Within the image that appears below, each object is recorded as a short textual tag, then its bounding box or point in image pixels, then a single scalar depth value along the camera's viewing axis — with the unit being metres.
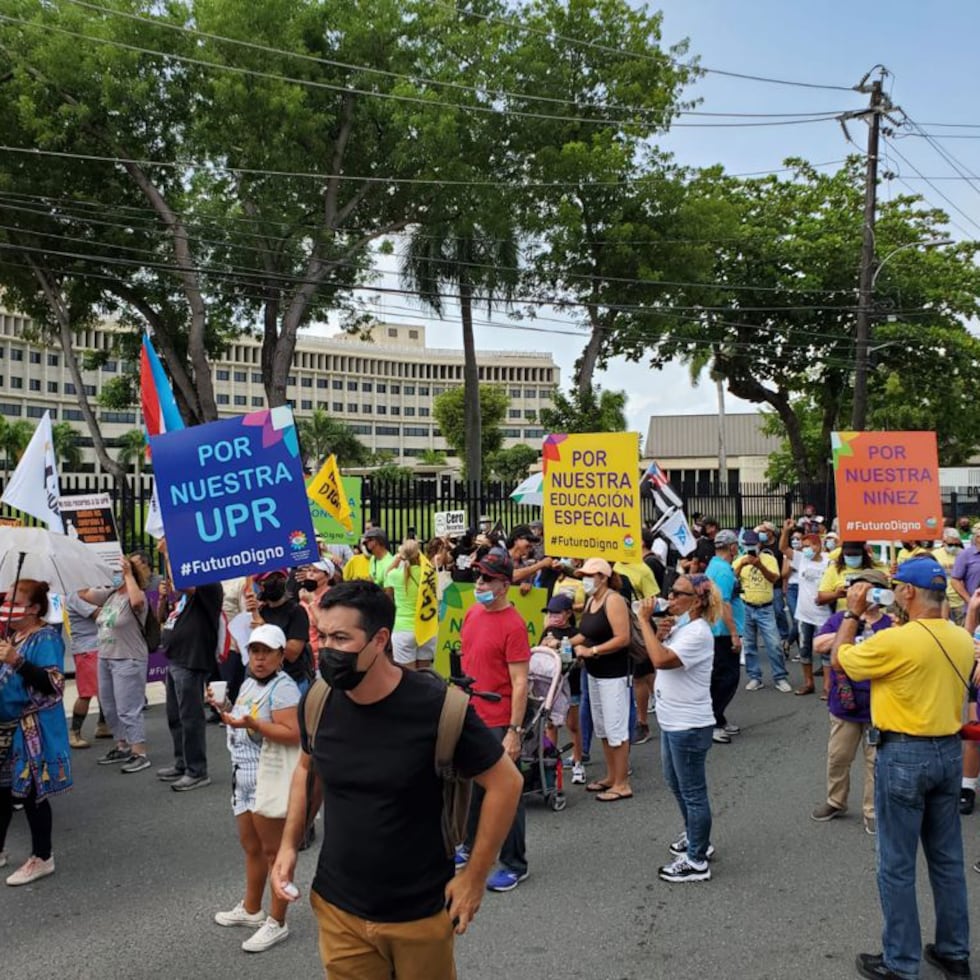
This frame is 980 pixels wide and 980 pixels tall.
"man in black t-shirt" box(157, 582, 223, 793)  7.34
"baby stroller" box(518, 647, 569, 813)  6.54
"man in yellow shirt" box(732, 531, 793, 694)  10.81
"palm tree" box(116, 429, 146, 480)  80.31
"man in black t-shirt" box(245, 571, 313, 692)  6.82
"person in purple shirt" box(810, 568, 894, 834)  6.38
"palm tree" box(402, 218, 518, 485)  26.81
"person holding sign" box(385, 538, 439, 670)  9.76
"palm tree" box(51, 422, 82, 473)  75.69
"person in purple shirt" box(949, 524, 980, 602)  9.70
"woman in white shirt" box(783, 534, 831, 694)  10.94
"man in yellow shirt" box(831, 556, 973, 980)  4.16
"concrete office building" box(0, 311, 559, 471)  117.25
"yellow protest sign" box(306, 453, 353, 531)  12.41
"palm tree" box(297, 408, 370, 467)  89.25
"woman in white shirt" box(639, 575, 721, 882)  5.40
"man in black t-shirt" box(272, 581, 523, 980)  2.84
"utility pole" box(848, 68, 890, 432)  22.20
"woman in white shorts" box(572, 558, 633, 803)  6.89
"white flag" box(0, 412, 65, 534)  7.41
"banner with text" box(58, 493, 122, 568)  10.96
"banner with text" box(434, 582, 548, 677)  7.48
